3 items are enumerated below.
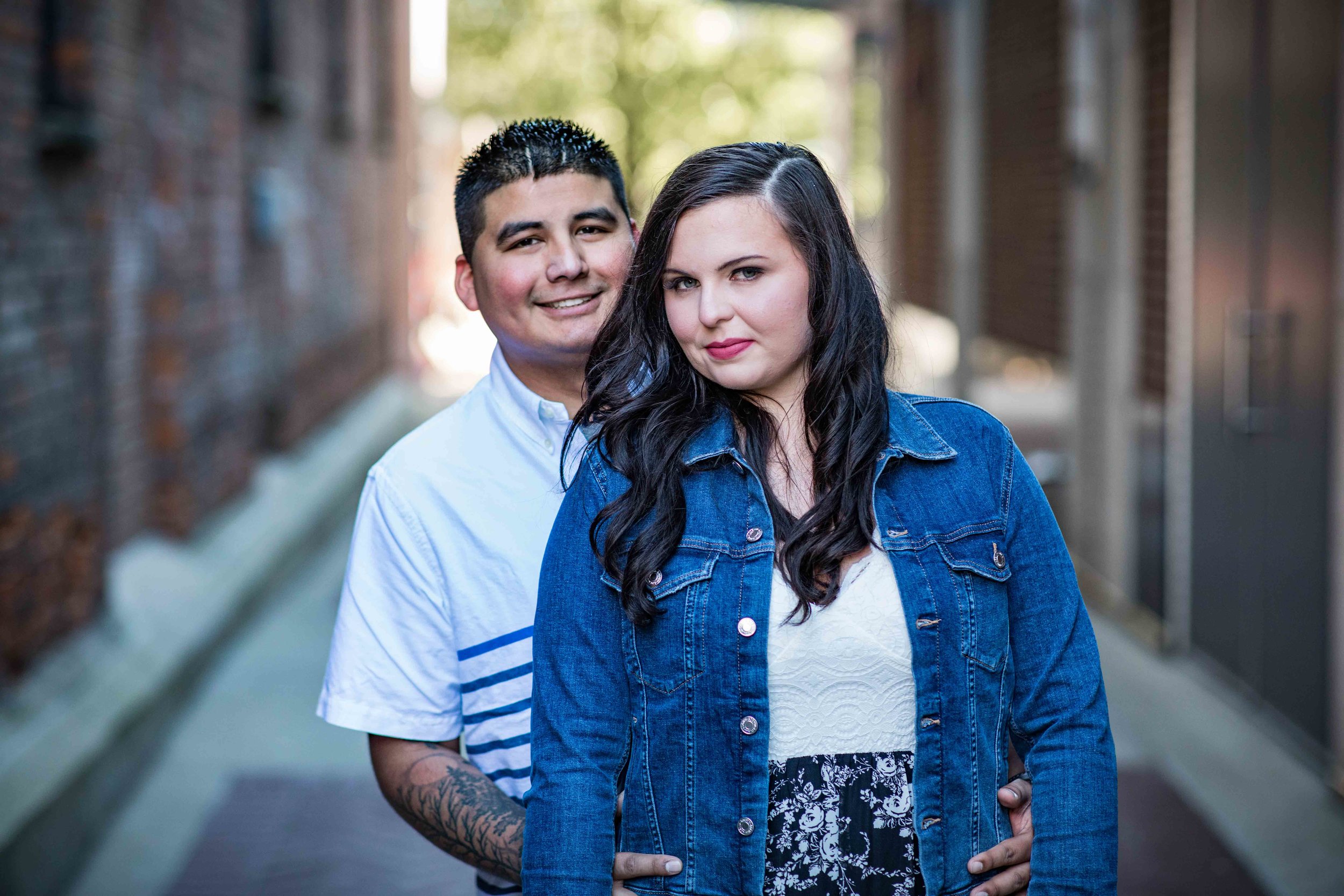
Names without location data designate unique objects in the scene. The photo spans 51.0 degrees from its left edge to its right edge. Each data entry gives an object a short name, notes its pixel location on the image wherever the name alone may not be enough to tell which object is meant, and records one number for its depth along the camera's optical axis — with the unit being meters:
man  2.19
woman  1.89
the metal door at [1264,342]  4.77
